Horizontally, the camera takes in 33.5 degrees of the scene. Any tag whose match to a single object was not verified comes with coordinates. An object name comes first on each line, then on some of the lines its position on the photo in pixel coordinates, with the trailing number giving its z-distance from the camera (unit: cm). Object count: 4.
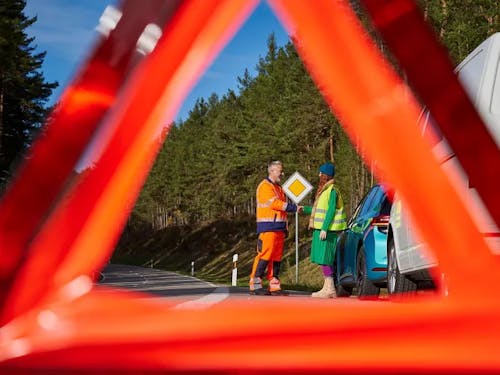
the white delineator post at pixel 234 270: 2187
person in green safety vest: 1142
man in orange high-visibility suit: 1163
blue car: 927
